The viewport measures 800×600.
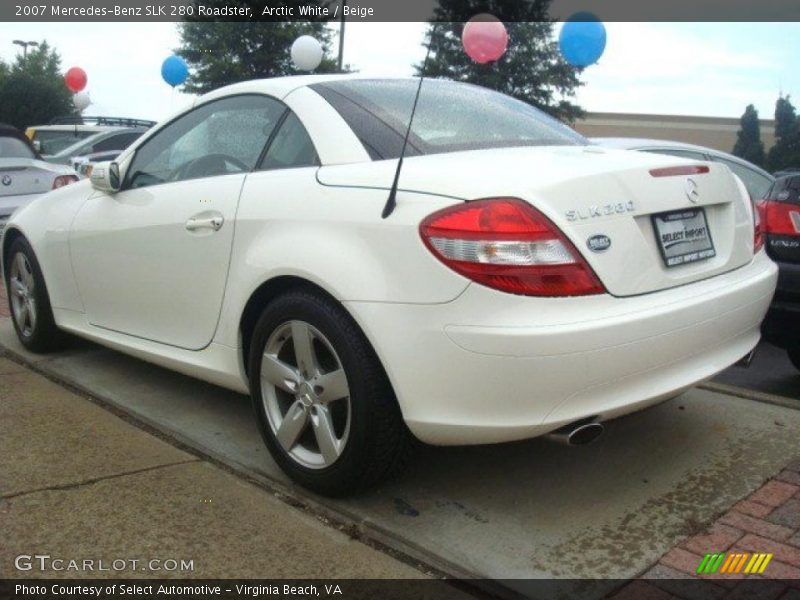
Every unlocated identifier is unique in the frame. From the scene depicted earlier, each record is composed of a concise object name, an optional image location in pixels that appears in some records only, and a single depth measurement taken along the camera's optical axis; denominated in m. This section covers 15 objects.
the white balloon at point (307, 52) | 16.62
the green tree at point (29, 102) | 32.78
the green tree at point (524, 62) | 27.36
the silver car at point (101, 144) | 13.43
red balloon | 20.61
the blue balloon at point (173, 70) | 18.31
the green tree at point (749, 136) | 43.00
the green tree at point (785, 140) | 38.41
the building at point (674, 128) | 46.31
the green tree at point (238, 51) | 30.56
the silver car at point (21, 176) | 8.09
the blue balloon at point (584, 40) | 12.48
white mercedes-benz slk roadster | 2.58
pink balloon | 11.56
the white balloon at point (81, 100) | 21.69
